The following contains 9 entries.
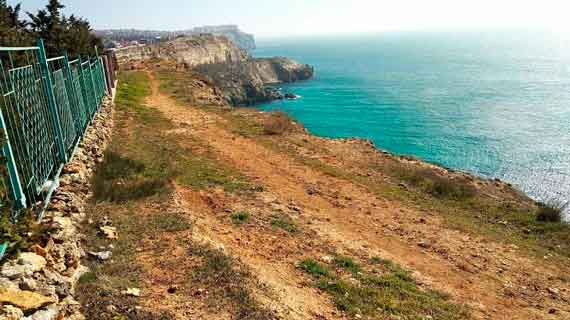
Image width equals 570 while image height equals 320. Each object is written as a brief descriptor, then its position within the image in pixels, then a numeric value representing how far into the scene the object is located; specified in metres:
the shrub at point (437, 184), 15.69
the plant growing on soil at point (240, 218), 10.28
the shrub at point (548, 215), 13.77
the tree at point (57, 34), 22.28
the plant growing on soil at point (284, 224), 10.27
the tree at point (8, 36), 11.01
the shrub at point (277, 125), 21.99
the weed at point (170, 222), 8.94
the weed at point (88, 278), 6.19
